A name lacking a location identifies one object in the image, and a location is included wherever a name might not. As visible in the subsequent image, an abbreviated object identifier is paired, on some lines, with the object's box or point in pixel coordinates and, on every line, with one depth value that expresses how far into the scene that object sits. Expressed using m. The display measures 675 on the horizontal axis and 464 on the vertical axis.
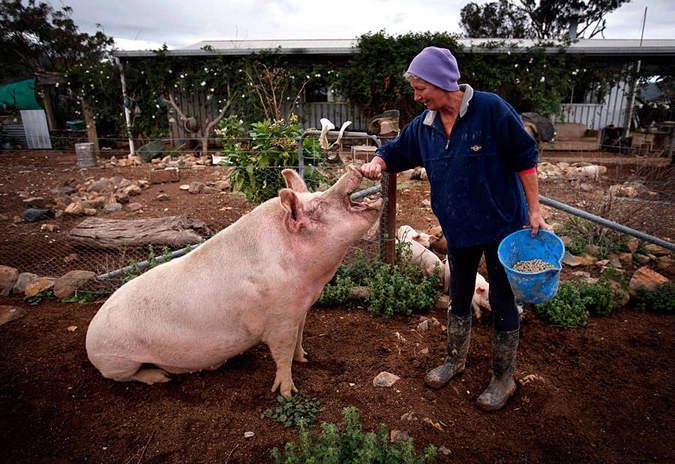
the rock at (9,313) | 4.17
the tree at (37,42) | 24.22
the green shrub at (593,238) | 5.71
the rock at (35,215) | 7.52
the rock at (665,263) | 5.22
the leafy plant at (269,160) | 5.88
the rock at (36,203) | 8.41
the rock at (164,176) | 10.53
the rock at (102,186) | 9.84
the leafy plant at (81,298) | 4.54
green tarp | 18.25
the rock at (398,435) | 2.72
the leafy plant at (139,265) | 4.53
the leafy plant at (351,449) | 2.16
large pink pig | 2.78
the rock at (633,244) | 5.73
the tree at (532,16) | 31.05
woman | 2.61
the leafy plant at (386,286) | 4.26
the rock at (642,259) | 5.49
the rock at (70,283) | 4.59
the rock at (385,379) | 3.25
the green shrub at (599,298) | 4.24
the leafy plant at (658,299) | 4.31
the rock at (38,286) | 4.60
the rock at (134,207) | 8.16
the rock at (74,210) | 7.85
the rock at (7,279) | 4.75
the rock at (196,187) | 9.40
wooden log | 5.71
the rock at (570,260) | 5.42
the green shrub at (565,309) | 4.07
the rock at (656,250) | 5.75
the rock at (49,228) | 6.91
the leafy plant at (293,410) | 2.89
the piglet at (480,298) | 4.16
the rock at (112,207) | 8.14
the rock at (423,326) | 4.01
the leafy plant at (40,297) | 4.55
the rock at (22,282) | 4.77
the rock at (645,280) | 4.50
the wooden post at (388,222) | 4.43
